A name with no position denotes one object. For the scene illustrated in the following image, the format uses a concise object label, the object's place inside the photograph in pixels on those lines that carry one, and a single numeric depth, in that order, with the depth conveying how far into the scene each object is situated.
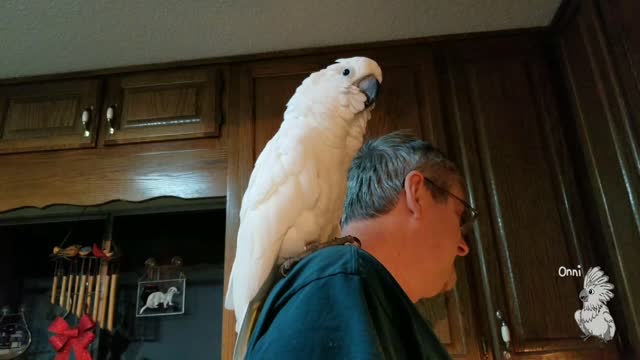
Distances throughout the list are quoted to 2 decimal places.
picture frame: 1.64
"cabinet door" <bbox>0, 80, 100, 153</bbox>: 1.60
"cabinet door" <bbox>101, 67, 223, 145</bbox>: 1.56
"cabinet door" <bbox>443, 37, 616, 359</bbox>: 1.29
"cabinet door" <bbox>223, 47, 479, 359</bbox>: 1.49
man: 0.43
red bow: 1.51
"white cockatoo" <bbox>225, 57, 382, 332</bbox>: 0.86
